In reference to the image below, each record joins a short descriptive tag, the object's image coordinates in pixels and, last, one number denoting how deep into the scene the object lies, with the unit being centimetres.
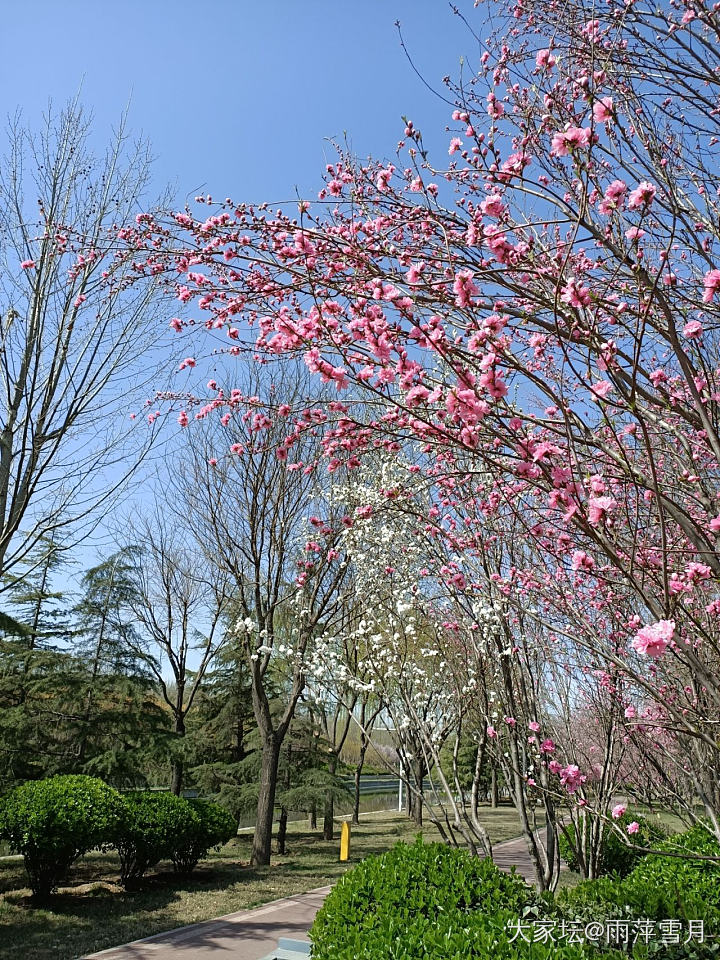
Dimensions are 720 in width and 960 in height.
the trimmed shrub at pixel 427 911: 288
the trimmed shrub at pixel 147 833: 840
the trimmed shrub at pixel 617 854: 813
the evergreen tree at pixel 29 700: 1058
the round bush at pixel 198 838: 931
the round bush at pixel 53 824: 739
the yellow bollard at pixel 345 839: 654
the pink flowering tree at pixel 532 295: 208
